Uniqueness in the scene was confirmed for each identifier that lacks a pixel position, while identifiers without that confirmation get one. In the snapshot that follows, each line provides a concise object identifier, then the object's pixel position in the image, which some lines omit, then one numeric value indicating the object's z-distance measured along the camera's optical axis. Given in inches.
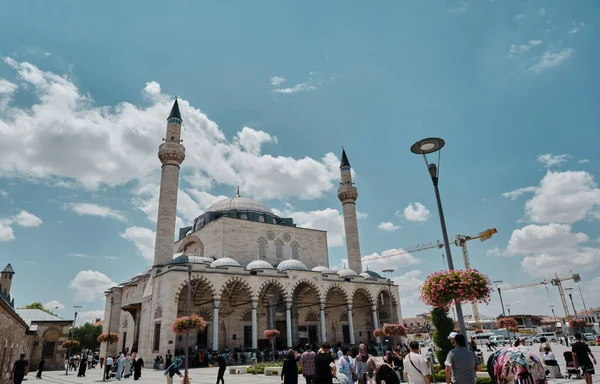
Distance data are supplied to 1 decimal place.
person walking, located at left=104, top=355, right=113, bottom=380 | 639.6
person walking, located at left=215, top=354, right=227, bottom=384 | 430.3
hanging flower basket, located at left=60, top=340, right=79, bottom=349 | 1002.7
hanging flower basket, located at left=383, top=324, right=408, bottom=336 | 912.3
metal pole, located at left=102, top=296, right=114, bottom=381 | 1228.0
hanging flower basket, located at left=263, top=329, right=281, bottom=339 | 926.4
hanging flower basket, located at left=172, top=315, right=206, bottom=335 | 716.7
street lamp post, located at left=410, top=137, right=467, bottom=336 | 341.7
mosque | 971.9
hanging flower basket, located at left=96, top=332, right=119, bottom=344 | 965.9
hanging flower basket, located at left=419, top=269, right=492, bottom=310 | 361.4
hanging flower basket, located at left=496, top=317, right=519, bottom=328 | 989.3
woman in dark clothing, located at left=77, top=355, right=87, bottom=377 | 746.2
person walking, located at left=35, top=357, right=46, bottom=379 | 731.4
